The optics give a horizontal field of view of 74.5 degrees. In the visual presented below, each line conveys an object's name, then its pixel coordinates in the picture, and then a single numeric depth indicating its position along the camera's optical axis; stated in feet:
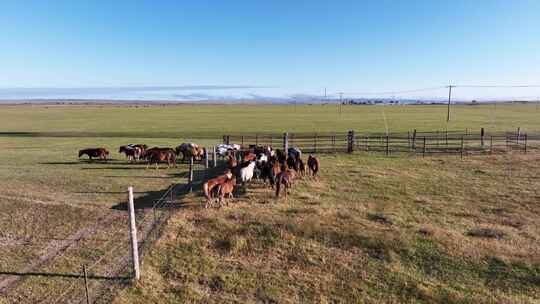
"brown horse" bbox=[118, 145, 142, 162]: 68.92
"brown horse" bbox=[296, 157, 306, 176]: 55.52
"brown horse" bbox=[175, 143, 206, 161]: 69.77
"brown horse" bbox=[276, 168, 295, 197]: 43.33
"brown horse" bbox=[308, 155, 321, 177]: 54.90
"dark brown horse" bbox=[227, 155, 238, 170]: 54.45
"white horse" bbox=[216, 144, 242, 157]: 72.18
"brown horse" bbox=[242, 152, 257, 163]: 58.65
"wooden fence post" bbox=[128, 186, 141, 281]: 22.71
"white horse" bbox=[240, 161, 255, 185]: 46.52
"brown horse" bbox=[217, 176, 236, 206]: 39.45
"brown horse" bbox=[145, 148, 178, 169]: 64.03
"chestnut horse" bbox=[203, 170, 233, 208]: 38.22
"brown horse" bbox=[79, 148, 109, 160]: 69.05
